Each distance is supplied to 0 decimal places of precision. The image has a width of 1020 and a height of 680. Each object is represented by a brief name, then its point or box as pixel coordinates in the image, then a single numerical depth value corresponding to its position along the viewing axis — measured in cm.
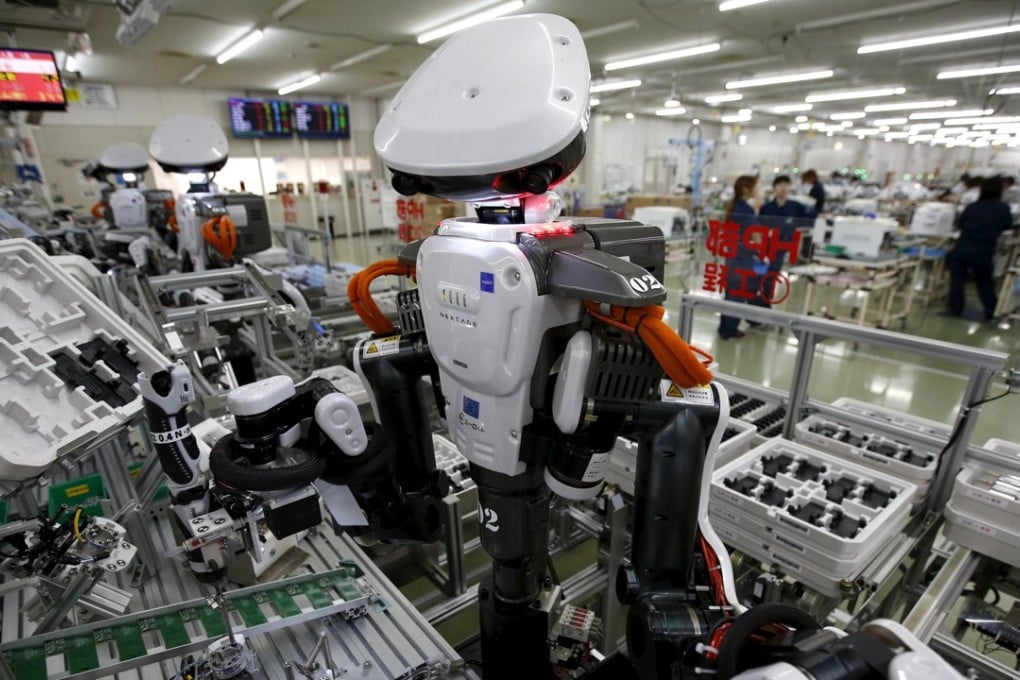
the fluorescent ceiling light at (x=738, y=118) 1576
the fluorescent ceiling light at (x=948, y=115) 431
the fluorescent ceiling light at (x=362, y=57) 904
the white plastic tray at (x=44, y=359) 143
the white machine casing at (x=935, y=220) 702
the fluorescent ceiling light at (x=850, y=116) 1317
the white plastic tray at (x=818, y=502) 184
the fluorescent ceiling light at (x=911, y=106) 699
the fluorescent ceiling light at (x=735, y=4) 587
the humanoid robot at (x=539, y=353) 110
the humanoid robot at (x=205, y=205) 371
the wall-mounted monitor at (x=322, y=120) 1362
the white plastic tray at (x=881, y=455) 223
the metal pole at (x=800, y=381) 247
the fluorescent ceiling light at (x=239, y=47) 792
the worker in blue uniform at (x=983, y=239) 536
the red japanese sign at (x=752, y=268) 530
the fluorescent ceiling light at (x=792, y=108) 1381
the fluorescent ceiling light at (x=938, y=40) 463
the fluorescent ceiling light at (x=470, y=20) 661
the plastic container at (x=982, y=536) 190
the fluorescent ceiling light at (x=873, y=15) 609
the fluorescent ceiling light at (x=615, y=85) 1116
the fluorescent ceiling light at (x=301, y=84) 1165
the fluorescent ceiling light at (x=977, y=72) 364
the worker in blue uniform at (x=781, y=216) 545
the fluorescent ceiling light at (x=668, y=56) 826
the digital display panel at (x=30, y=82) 560
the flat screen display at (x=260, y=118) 1281
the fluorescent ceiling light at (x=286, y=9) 647
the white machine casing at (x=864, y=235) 632
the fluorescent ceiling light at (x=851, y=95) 984
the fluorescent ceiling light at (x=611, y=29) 743
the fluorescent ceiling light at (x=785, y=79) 966
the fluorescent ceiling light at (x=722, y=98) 1315
